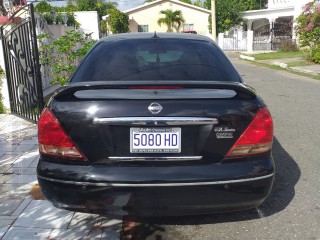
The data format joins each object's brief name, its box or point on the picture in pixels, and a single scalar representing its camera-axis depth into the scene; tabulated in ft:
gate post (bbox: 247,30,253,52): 78.95
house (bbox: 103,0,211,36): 110.06
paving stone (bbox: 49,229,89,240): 7.32
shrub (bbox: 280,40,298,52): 67.86
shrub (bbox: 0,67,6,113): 18.03
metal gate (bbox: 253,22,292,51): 77.08
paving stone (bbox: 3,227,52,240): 7.29
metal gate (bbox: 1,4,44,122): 15.10
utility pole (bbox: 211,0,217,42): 67.70
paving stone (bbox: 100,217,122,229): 7.87
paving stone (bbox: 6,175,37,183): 10.16
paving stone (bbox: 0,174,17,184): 10.25
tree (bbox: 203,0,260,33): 89.56
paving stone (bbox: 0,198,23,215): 8.38
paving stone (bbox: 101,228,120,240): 7.36
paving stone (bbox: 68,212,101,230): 7.78
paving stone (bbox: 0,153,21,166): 11.70
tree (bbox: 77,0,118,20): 132.78
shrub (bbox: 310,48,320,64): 44.74
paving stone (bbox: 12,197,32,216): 8.28
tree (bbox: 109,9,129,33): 97.66
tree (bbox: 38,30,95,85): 18.20
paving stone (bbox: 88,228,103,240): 7.37
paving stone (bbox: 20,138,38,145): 13.68
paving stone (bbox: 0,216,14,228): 7.80
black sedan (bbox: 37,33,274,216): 6.26
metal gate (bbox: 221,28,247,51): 87.01
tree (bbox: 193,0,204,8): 144.00
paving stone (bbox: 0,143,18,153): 12.89
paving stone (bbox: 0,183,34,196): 9.30
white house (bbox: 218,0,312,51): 75.17
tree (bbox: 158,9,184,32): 107.12
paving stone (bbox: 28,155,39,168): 11.31
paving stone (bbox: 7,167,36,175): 10.76
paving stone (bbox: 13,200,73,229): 7.79
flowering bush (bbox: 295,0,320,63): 44.94
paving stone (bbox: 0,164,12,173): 10.97
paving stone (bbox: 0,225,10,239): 7.43
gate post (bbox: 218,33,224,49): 89.16
